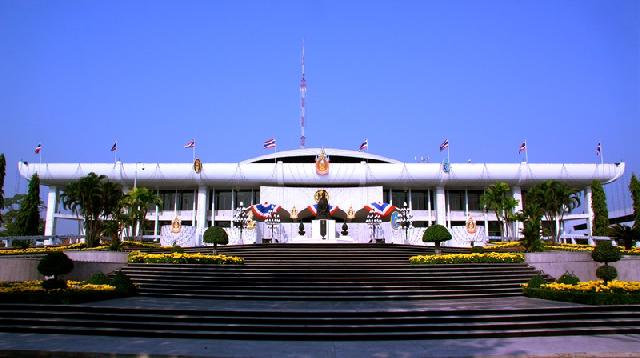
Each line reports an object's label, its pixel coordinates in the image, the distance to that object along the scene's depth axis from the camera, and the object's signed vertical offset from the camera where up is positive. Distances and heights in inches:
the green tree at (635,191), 1962.4 +187.9
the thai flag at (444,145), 2098.7 +396.7
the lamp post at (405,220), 1759.4 +64.6
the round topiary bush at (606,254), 860.6 -31.6
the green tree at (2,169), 1513.9 +224.0
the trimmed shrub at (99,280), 786.8 -67.1
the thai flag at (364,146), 2166.6 +411.2
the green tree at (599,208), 2145.7 +125.1
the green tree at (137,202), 1836.9 +139.5
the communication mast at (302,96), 3090.6 +913.1
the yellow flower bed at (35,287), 667.4 -69.7
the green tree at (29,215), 2042.3 +101.9
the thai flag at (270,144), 2041.1 +395.8
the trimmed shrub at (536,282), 800.9 -75.6
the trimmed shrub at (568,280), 783.1 -70.8
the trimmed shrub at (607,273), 781.3 -59.6
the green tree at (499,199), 1936.5 +150.5
